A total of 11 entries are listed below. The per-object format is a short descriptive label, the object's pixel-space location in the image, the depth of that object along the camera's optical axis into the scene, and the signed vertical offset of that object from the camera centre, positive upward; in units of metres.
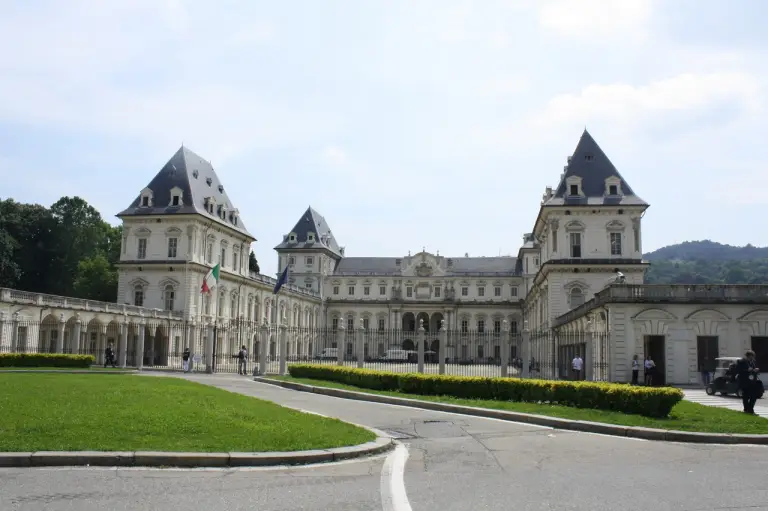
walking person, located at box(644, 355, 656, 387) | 28.17 -1.24
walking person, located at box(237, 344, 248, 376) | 35.28 -1.38
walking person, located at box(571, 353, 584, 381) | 30.17 -1.20
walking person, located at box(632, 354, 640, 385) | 29.12 -1.32
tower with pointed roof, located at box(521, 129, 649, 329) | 50.28 +7.80
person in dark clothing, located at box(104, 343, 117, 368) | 38.61 -1.47
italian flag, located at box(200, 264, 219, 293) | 43.40 +3.40
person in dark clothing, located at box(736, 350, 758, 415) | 17.56 -0.99
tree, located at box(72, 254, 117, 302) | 66.06 +4.82
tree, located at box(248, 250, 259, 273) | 94.00 +9.71
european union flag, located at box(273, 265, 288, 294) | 39.64 +3.15
